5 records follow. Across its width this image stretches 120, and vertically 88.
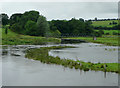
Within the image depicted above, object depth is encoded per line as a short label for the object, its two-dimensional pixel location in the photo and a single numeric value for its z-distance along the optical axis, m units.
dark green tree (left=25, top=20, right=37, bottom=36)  152.00
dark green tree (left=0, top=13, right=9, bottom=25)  175.56
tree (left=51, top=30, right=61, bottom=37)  163.74
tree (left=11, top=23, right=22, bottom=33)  163.90
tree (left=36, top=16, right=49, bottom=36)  152.00
